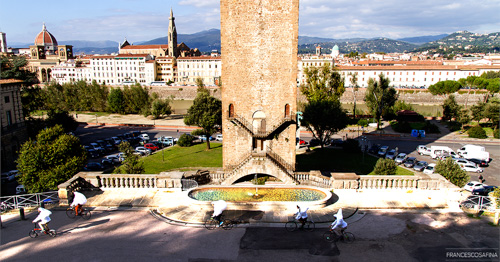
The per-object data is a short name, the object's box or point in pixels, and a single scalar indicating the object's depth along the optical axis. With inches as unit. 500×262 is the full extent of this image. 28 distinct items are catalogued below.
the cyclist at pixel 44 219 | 525.0
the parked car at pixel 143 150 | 1820.3
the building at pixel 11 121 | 1683.1
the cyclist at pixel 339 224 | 514.9
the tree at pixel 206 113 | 1845.5
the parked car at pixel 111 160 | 1624.8
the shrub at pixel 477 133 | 2156.7
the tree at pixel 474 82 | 4092.0
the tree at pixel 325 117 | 1720.6
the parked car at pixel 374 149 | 1845.2
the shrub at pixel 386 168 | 1208.8
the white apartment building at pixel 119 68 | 5708.7
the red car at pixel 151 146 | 1911.9
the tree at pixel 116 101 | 3432.6
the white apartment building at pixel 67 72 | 6122.1
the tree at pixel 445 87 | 3703.2
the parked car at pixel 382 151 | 1784.7
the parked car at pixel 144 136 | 2183.8
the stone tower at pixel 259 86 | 981.2
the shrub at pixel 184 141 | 1967.3
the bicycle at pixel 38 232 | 533.5
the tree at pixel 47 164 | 1041.5
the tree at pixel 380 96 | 2546.8
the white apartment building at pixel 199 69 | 5423.2
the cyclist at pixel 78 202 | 590.3
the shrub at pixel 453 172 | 1106.2
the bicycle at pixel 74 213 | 602.2
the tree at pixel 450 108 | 2615.7
